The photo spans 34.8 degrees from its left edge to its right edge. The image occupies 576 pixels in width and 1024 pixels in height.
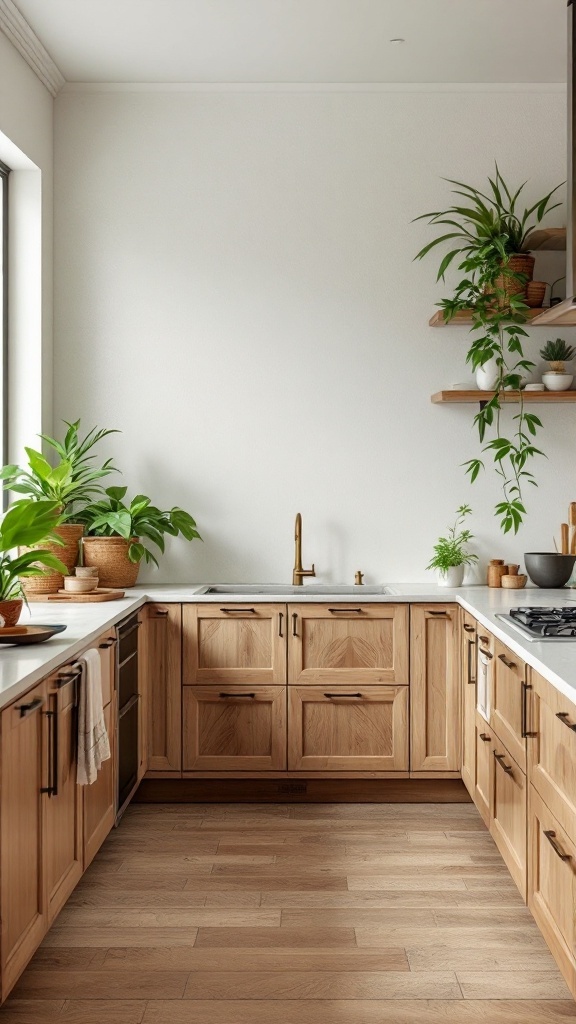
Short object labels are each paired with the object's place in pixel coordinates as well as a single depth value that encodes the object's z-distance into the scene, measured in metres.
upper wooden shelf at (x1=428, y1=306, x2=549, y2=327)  3.97
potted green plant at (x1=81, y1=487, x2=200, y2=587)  3.92
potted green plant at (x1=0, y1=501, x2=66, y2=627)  2.63
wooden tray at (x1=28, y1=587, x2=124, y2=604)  3.59
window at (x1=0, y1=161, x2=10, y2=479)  4.00
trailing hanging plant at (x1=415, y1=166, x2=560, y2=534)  3.91
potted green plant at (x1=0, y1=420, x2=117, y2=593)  3.71
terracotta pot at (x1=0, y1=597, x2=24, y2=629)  2.70
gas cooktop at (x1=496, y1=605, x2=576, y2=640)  2.68
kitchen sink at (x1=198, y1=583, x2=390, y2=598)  4.14
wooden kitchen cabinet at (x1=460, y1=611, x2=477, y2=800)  3.49
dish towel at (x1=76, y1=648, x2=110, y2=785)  2.68
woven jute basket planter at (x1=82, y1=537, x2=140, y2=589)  3.92
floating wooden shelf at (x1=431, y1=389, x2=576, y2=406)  3.98
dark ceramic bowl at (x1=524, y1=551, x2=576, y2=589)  3.93
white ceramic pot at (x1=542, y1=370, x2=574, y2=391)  4.04
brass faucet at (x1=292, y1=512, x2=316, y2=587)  4.15
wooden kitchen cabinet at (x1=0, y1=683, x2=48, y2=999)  2.06
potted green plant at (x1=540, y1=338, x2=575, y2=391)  4.04
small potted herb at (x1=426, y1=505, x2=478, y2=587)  4.04
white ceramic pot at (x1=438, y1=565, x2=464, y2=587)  4.05
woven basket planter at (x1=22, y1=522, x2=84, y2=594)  3.70
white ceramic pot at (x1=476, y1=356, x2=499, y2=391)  4.03
